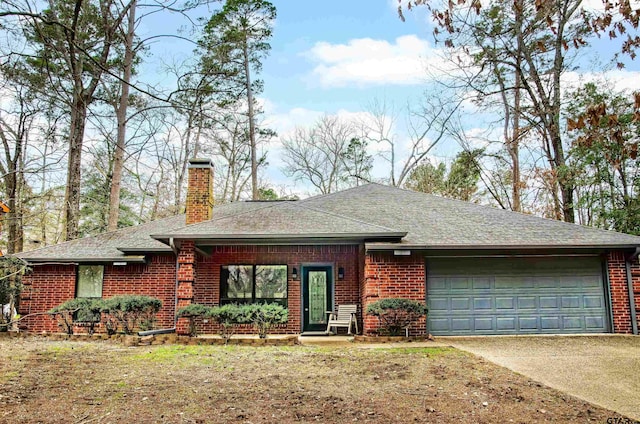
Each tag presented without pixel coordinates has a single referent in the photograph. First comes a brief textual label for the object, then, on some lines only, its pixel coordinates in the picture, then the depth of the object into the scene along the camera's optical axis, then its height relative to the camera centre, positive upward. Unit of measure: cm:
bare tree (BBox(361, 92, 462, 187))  2709 +893
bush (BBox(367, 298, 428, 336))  1080 -61
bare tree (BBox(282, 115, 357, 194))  3138 +855
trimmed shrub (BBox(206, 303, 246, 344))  1075 -62
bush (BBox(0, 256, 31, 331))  1168 -5
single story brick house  1137 +42
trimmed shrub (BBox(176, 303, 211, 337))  1099 -58
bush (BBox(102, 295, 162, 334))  1113 -49
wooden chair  1202 -78
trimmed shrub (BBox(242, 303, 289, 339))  1082 -63
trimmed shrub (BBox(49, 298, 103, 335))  1136 -59
